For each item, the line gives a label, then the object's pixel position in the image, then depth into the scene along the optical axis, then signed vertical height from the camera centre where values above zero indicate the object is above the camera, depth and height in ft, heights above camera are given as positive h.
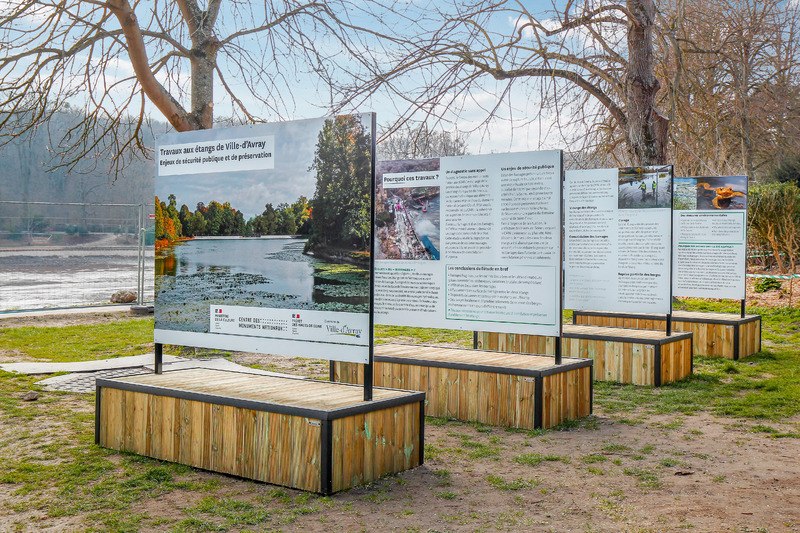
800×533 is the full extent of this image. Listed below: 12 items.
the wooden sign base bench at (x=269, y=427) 15.02 -3.78
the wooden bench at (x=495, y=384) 21.39 -3.86
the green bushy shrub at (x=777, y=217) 56.59 +3.36
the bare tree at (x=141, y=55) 29.14 +7.96
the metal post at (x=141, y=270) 52.03 -1.49
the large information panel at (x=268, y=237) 16.20 +0.31
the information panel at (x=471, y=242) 22.00 +0.37
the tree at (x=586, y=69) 33.04 +9.49
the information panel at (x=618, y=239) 29.45 +0.72
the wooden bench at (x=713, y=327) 35.17 -3.30
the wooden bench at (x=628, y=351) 28.63 -3.69
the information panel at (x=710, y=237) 37.11 +1.09
